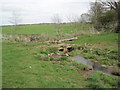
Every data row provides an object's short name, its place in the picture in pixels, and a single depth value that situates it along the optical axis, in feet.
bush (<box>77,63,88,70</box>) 23.12
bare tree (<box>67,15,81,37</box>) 96.19
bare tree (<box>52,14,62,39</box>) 86.76
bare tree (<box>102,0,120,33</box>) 89.98
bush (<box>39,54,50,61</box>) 28.29
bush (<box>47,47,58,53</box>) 38.12
